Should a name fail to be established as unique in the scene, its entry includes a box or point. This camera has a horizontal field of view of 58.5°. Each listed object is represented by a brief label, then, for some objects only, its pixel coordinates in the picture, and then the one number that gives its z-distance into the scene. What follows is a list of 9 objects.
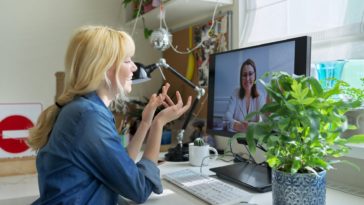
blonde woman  0.75
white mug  1.23
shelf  1.49
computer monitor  0.89
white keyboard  0.83
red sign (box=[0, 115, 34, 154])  1.73
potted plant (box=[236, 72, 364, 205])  0.64
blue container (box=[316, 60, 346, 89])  1.04
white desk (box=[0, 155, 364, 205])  0.84
